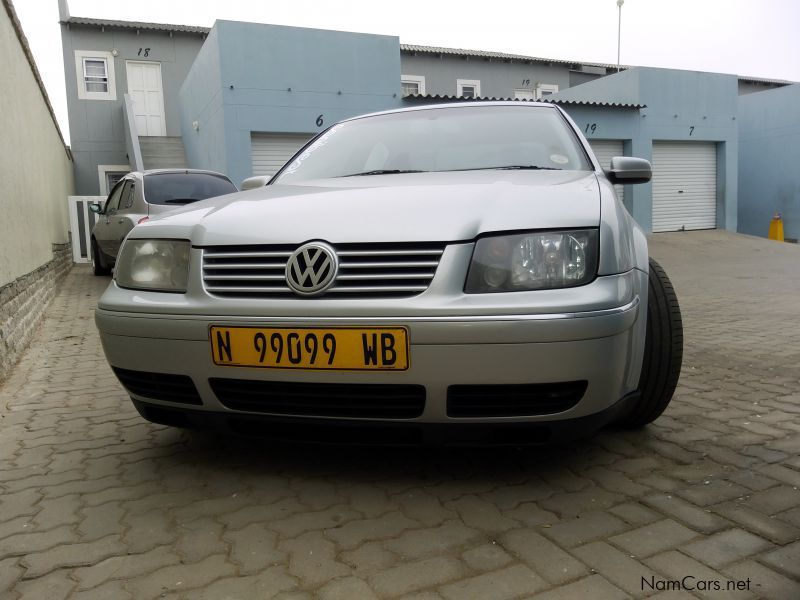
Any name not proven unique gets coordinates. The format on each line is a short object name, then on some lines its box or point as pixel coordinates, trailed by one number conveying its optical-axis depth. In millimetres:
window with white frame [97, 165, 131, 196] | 18531
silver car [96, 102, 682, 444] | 1853
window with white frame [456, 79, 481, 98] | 21750
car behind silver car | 7496
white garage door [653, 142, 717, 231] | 17250
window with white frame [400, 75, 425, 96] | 21125
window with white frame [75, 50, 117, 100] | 18141
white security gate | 11617
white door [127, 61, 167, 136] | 18578
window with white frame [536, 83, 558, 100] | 22609
